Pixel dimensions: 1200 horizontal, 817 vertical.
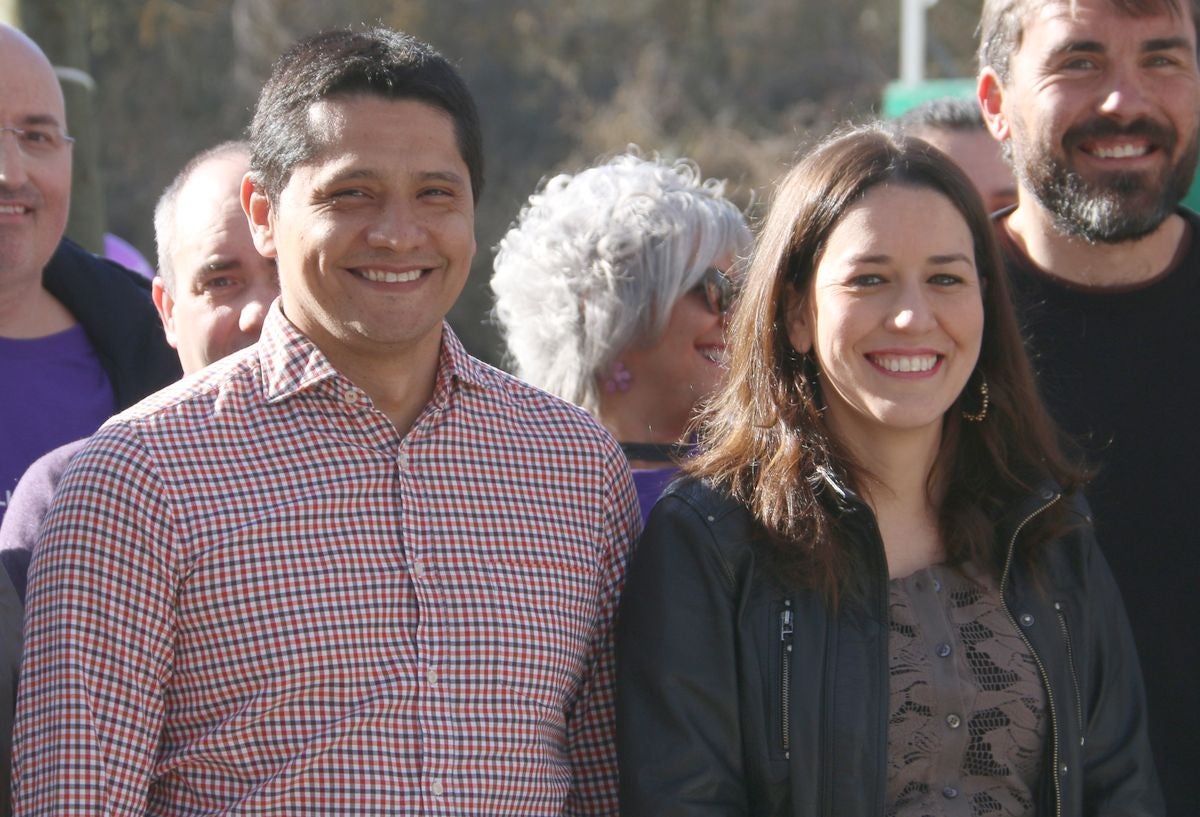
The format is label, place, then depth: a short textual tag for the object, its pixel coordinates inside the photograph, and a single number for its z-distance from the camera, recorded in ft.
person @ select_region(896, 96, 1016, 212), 16.49
